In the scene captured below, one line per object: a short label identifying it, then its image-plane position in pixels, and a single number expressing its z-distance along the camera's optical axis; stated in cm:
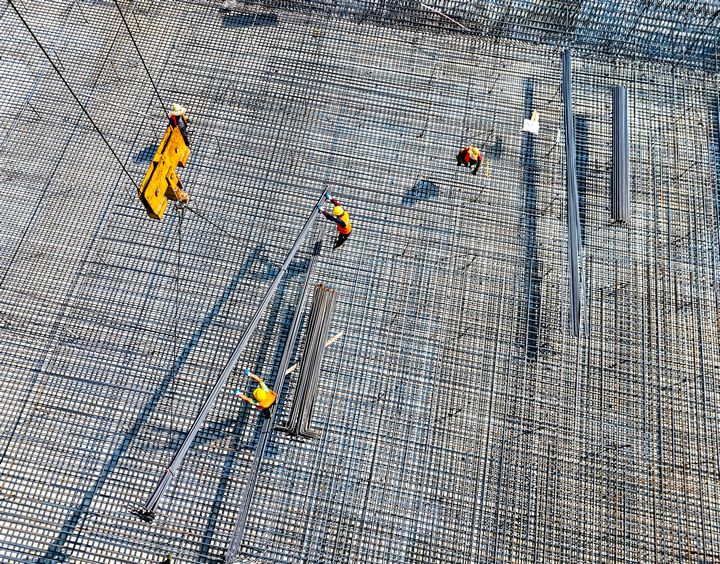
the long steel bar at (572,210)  838
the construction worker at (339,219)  833
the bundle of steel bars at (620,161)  883
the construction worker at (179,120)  842
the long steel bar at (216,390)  687
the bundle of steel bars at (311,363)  758
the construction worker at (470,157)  888
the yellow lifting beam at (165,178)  750
